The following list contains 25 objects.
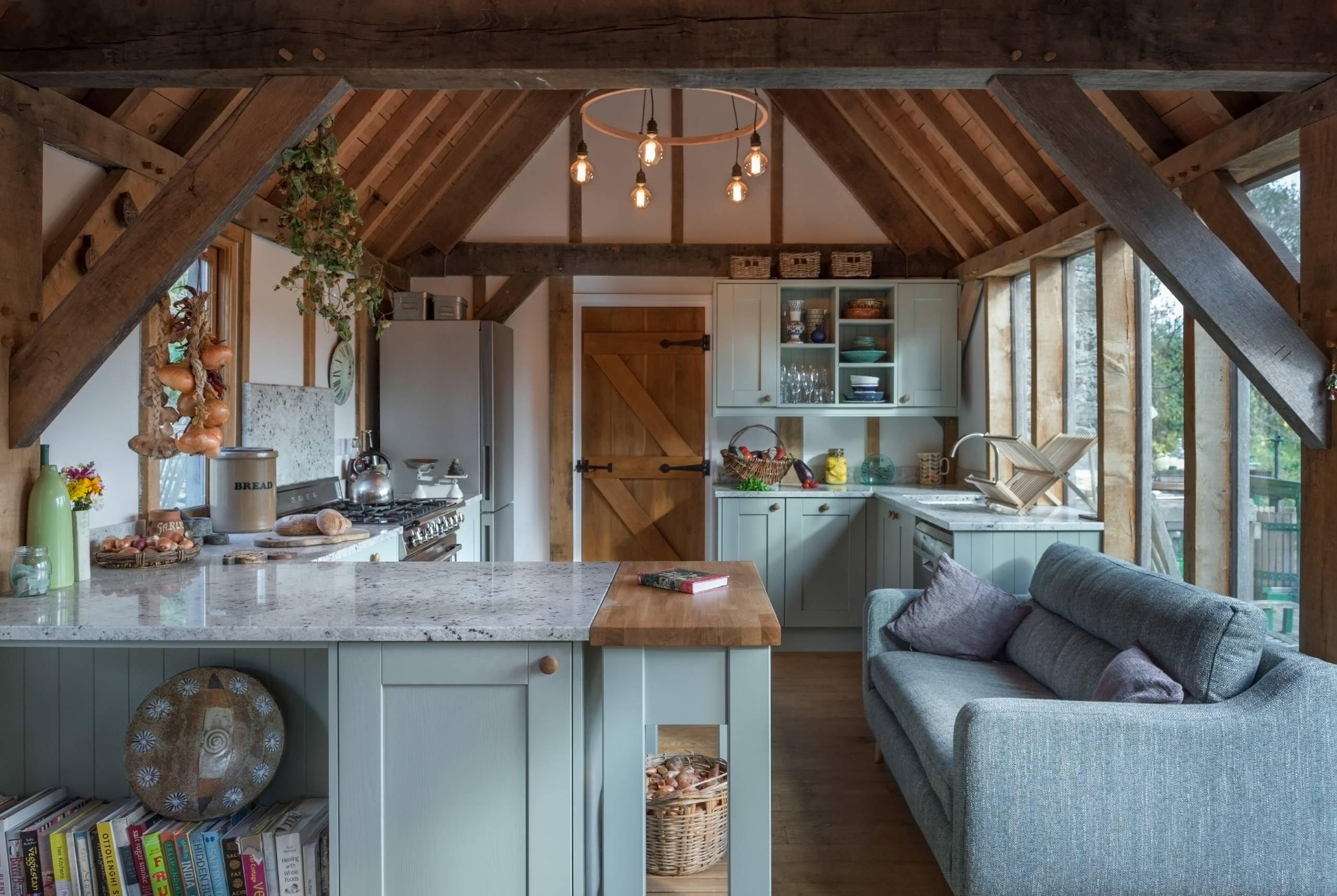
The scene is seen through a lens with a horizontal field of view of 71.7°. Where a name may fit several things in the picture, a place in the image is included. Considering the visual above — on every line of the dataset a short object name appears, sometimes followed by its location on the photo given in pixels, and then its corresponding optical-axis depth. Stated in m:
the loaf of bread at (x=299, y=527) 3.63
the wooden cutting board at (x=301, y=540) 3.43
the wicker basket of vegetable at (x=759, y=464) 5.75
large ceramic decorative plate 2.17
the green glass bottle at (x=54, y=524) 2.59
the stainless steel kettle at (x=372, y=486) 4.75
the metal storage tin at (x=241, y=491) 3.69
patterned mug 6.23
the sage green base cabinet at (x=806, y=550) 5.67
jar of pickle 6.14
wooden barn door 6.34
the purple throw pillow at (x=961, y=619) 3.56
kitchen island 2.06
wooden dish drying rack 4.33
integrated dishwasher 4.38
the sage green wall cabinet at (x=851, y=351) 5.98
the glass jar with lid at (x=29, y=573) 2.46
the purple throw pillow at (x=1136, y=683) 2.37
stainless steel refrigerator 5.67
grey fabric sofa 2.27
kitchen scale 5.39
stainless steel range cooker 4.16
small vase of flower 2.71
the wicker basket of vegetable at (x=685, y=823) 2.69
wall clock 5.31
